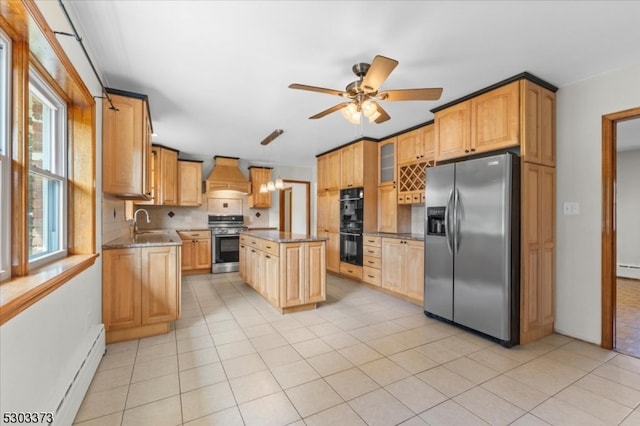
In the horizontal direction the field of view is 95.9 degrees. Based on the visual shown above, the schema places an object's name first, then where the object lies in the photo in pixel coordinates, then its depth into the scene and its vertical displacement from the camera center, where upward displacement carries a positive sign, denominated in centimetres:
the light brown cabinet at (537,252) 268 -37
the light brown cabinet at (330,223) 546 -19
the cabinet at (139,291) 265 -75
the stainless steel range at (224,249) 579 -73
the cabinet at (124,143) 269 +67
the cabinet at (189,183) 577 +62
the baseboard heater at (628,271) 520 -104
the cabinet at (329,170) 548 +86
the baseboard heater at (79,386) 150 -105
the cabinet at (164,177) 522 +68
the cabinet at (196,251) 557 -75
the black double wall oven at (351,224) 484 -19
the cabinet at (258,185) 647 +64
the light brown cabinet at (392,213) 457 +1
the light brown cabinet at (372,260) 437 -73
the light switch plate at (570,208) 282 +6
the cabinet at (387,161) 464 +87
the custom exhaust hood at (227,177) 608 +77
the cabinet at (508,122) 266 +92
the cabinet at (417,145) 400 +100
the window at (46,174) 171 +24
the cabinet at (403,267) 368 -72
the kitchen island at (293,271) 341 -71
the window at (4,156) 129 +25
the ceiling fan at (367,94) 213 +95
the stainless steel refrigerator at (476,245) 260 -30
